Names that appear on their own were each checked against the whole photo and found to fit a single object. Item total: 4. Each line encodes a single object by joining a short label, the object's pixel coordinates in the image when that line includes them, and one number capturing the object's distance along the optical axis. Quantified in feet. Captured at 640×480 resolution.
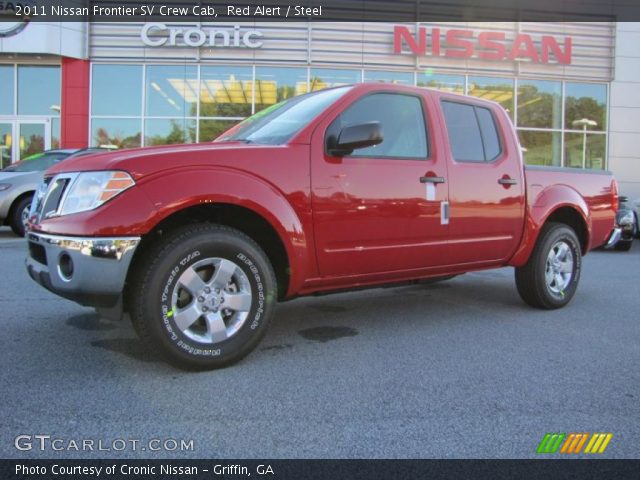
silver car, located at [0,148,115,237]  31.94
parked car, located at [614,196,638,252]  34.60
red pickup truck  9.78
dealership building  53.06
